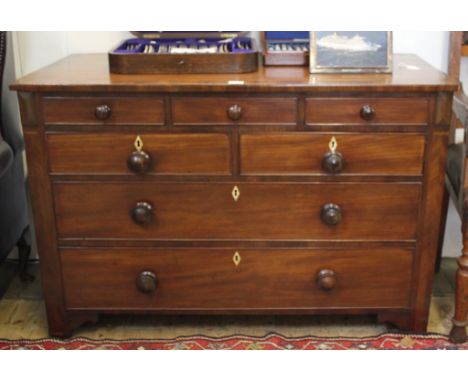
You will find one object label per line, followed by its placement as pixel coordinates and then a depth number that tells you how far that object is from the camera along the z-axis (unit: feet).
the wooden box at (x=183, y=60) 6.38
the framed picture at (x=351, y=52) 6.40
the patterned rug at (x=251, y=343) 7.02
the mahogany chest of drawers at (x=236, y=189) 6.11
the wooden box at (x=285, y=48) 6.75
